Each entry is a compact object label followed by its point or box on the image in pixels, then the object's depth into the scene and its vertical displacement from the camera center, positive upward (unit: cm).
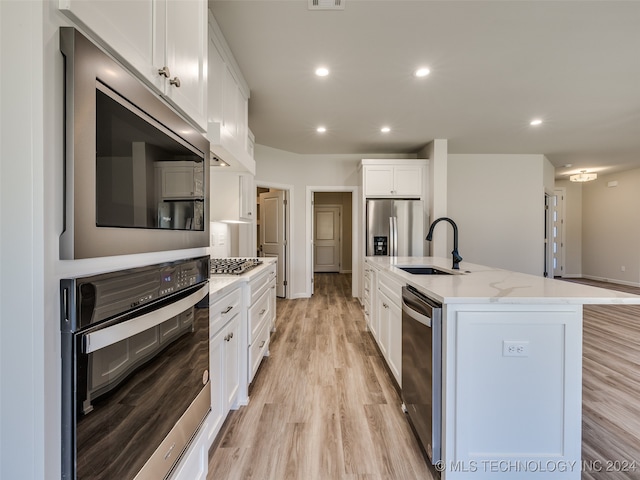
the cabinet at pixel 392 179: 435 +89
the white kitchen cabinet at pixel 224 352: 137 -63
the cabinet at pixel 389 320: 195 -68
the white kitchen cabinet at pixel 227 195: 248 +36
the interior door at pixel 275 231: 506 +9
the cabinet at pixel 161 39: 61 +54
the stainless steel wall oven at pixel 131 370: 54 -33
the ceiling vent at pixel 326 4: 168 +140
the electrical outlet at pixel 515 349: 124 -50
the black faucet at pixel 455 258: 226 -17
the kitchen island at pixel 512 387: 124 -66
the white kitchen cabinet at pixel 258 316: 193 -64
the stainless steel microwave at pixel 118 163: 52 +17
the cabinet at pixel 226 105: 176 +98
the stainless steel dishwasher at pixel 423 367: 130 -67
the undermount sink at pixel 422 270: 257 -31
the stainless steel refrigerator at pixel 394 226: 420 +16
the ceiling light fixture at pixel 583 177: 555 +121
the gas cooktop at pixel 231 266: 188 -23
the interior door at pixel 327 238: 847 -6
